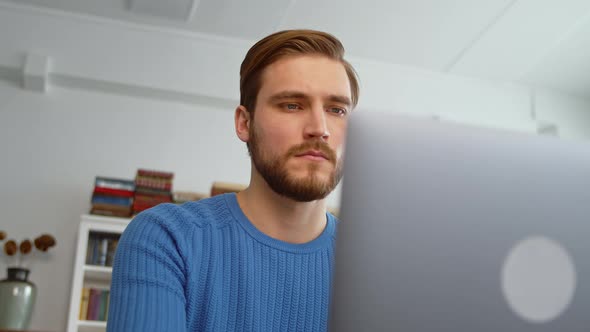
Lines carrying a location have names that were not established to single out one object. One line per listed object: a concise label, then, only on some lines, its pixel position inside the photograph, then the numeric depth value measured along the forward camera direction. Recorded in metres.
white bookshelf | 3.71
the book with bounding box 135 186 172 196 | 3.93
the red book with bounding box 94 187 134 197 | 3.91
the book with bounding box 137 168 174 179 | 3.98
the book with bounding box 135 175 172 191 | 3.95
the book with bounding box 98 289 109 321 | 3.77
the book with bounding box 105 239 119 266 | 3.86
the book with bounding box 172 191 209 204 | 4.02
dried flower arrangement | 3.96
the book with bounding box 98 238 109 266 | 3.85
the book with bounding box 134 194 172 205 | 3.92
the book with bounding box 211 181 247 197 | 3.93
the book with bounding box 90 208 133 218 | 3.89
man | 1.02
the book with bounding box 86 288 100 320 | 3.76
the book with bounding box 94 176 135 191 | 3.92
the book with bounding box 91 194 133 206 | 3.90
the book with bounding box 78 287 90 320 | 3.75
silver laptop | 0.51
